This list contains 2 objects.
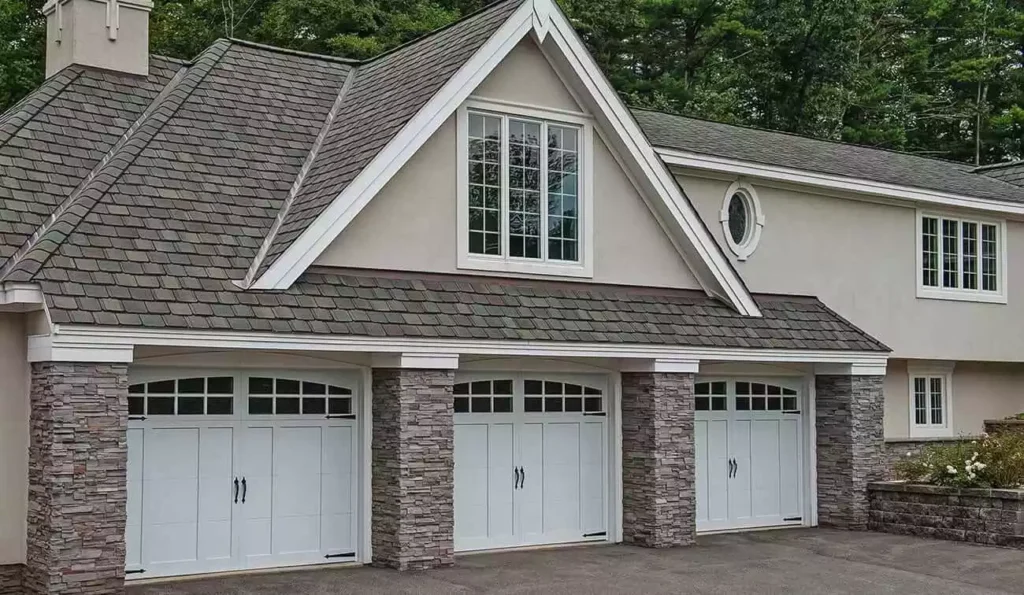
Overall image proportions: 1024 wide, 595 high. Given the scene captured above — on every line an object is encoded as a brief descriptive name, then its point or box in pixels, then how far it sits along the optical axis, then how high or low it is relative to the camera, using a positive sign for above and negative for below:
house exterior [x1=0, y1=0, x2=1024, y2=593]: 12.37 +0.68
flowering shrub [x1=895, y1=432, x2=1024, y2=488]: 16.73 -1.16
